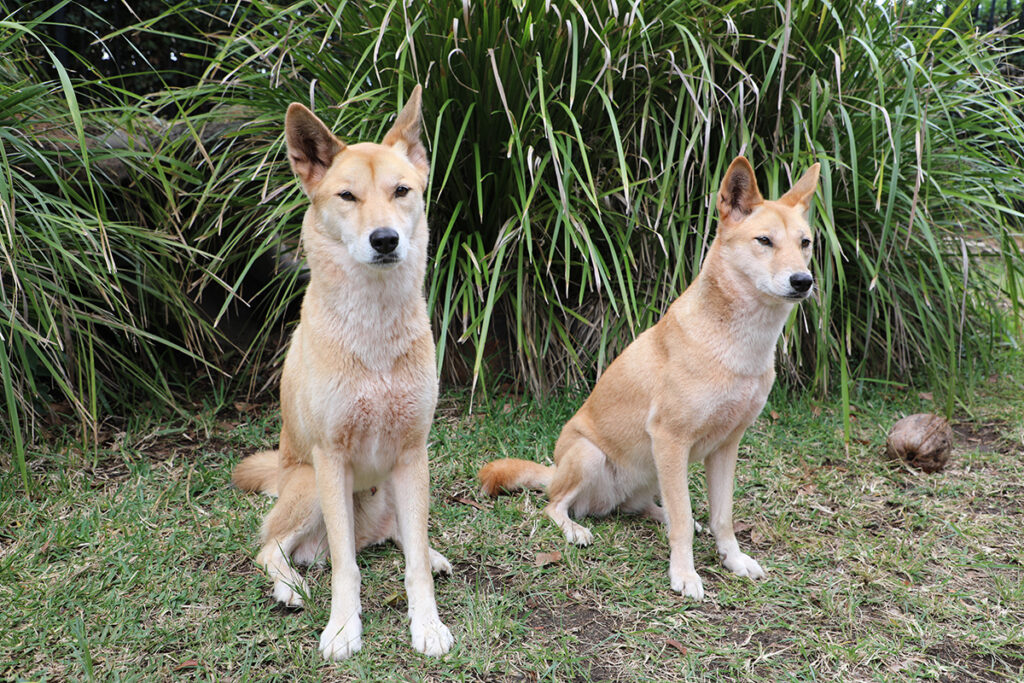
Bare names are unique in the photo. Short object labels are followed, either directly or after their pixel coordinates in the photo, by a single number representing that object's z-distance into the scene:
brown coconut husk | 3.53
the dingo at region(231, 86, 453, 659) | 2.33
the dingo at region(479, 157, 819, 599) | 2.69
